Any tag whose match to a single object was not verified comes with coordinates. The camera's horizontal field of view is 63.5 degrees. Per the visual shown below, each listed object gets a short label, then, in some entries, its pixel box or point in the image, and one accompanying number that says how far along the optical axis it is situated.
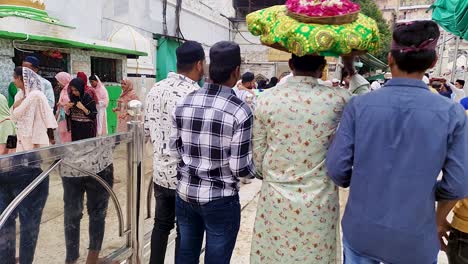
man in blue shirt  1.42
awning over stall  6.25
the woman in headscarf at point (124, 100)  6.64
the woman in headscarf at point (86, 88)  4.64
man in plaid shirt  1.93
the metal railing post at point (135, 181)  2.61
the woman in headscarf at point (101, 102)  6.07
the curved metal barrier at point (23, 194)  1.75
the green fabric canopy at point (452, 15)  2.81
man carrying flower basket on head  1.68
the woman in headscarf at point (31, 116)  4.03
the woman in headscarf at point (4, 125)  3.63
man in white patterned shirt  2.38
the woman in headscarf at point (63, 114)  5.09
